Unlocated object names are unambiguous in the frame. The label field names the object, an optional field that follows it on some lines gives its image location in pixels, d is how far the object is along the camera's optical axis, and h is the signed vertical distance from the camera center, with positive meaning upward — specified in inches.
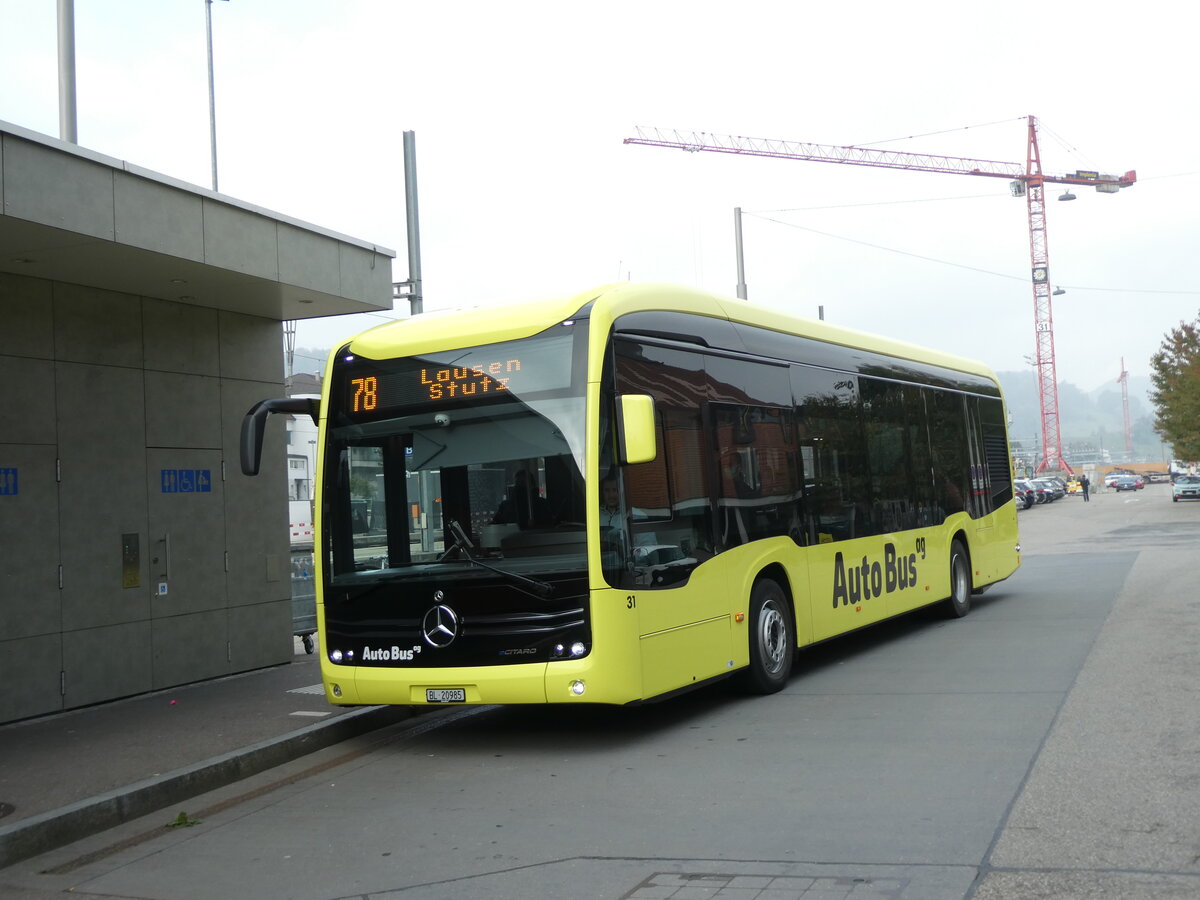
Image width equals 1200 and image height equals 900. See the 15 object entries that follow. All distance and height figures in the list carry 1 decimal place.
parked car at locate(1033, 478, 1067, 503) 2819.9 -12.8
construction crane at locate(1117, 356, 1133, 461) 7599.4 +555.5
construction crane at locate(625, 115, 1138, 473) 4303.6 +921.5
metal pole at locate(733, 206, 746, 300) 960.9 +190.9
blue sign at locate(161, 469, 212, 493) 463.5 +18.4
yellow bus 318.3 +0.7
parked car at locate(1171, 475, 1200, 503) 2389.3 -25.0
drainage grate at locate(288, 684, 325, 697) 433.5 -59.6
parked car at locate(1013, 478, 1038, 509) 2504.9 -21.4
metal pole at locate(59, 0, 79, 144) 411.5 +155.1
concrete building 382.0 +42.4
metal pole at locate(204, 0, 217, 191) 689.0 +231.1
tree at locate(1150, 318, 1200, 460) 2529.5 +189.9
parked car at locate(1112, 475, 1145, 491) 3715.6 -12.4
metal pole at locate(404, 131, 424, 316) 563.5 +133.5
